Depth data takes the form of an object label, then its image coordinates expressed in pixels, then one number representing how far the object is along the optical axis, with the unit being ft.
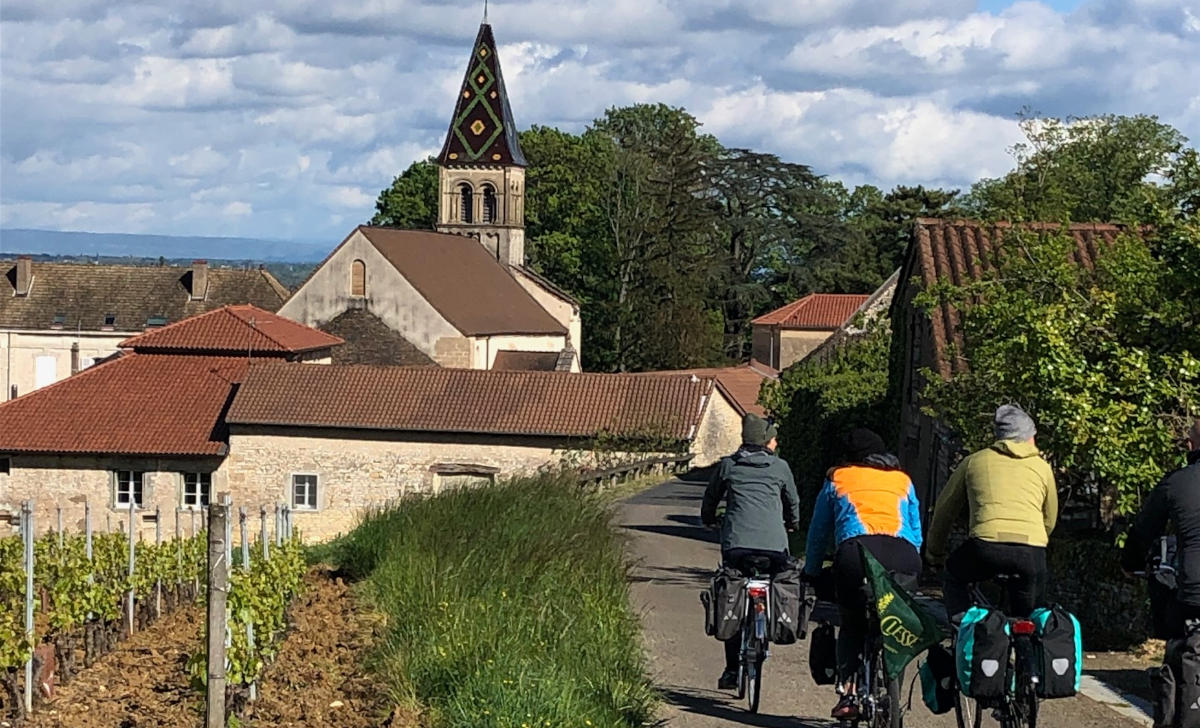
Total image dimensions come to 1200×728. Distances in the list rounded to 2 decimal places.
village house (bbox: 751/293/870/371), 253.85
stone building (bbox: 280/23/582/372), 211.20
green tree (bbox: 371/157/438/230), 294.66
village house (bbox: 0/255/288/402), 257.14
